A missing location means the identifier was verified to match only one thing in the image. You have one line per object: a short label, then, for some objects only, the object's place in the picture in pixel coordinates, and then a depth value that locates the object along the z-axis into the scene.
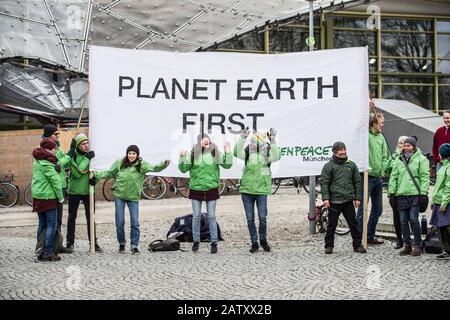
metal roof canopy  20.94
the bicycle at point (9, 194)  19.17
